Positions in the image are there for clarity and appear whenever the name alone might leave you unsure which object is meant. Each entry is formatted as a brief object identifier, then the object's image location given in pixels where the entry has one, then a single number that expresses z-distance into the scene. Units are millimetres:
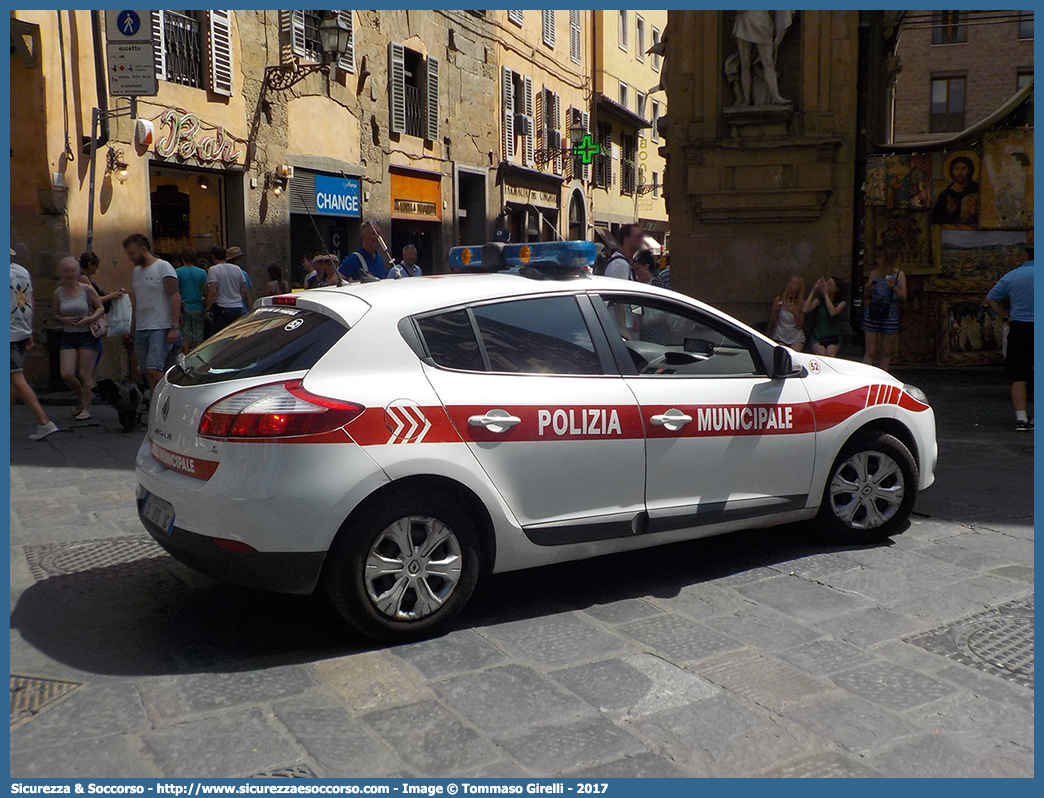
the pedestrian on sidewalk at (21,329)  8859
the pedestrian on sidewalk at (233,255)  13092
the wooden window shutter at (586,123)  33719
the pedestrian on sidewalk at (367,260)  9664
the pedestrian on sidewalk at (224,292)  12367
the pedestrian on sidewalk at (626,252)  9962
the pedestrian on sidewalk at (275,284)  14125
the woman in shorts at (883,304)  11320
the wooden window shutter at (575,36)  33031
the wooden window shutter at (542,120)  29781
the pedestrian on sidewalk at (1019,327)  9469
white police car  3959
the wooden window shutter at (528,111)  28484
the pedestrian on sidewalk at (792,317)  10883
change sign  19031
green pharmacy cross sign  31016
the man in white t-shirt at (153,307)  9625
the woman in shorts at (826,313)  10789
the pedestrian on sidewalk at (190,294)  11695
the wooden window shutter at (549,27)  30094
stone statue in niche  13281
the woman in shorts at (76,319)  9641
